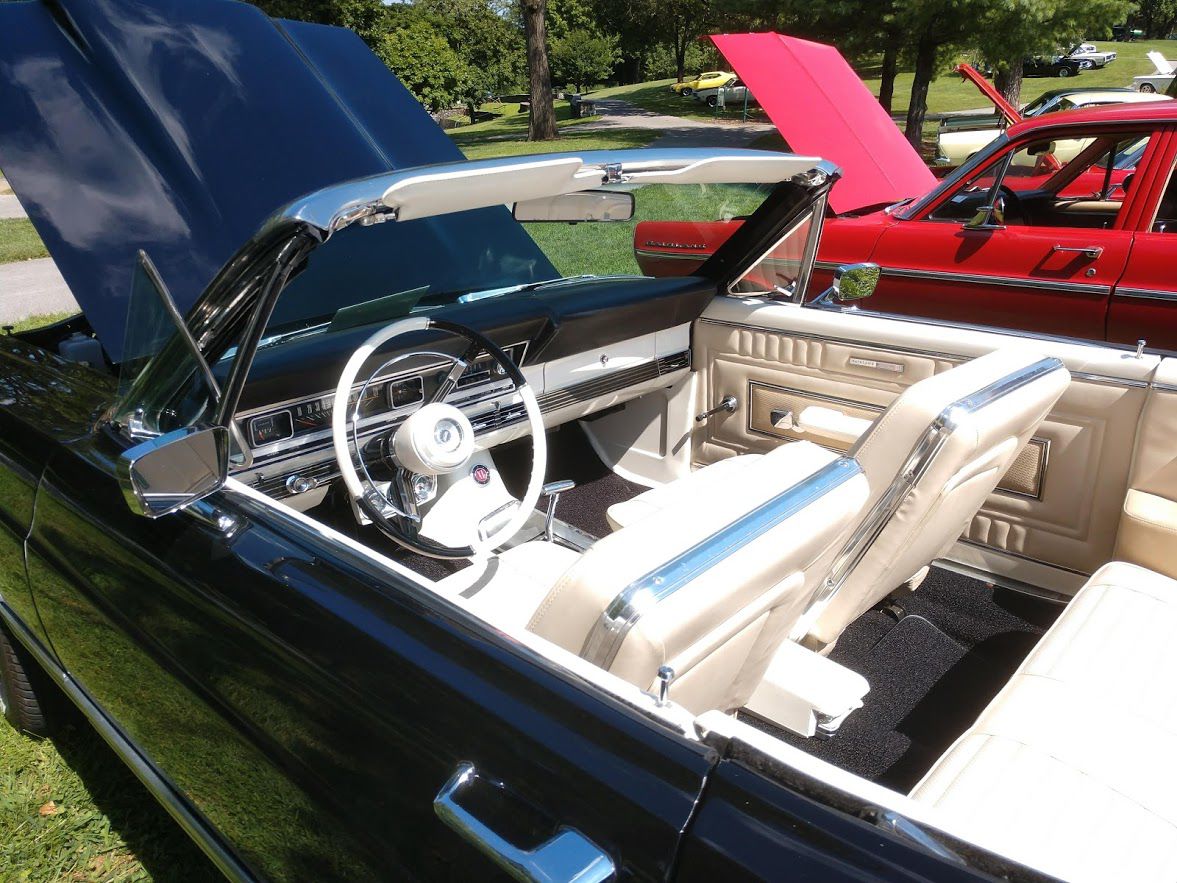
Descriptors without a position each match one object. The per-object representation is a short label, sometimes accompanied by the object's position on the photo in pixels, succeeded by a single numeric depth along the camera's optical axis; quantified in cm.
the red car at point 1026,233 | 422
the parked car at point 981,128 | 970
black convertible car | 112
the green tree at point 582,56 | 3569
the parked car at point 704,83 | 2939
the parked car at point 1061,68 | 2995
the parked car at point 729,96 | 2283
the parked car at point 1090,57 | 3121
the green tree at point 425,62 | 2580
